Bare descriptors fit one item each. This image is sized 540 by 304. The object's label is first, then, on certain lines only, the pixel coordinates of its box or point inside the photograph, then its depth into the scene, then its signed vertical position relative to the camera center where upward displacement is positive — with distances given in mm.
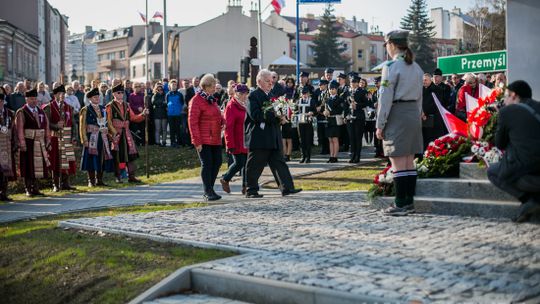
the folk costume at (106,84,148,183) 17375 +380
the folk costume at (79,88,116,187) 17344 +293
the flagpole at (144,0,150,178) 18262 +630
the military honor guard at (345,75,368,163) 19859 +614
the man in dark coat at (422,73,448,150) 17688 +546
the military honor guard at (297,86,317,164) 20281 +567
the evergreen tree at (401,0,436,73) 90625 +12780
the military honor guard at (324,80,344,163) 19898 +621
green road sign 13719 +1386
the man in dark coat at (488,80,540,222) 9016 -82
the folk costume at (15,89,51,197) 16297 +89
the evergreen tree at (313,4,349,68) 92188 +11396
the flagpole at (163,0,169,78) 41906 +6251
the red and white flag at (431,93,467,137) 11728 +261
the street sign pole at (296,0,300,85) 25469 +4591
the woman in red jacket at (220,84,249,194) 14453 +218
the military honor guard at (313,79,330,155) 20656 +1157
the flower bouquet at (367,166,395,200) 11117 -610
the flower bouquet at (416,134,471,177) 10922 -212
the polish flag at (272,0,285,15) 46719 +8161
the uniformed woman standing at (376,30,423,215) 10273 +302
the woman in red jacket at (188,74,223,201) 13594 +261
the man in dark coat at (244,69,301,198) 13234 +76
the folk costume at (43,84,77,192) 17047 +129
